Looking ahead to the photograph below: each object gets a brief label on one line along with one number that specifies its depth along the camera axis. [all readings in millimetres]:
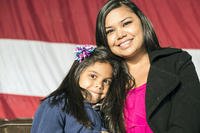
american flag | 2840
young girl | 1490
